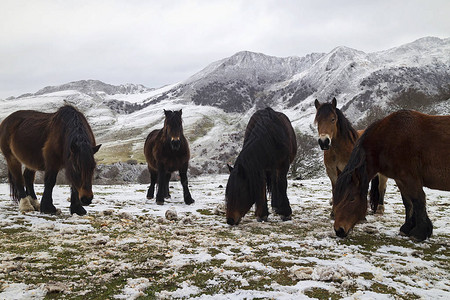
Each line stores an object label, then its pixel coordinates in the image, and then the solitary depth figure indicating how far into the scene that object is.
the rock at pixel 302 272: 3.33
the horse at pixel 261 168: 6.47
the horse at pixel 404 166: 5.19
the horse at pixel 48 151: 6.37
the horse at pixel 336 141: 7.21
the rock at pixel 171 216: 7.38
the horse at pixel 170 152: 10.06
